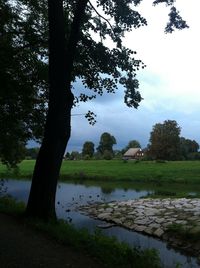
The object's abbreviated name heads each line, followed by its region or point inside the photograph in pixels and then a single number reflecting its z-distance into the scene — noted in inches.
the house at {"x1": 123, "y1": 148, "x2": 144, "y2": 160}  2576.0
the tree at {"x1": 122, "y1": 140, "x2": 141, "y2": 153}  3040.4
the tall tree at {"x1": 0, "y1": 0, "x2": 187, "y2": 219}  304.9
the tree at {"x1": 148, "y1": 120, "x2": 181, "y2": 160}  2099.9
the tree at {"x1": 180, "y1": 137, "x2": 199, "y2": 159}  2401.0
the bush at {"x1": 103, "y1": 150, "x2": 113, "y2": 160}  1920.2
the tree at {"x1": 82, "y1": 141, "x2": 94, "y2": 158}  2399.7
